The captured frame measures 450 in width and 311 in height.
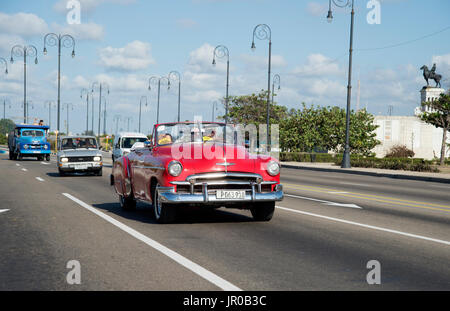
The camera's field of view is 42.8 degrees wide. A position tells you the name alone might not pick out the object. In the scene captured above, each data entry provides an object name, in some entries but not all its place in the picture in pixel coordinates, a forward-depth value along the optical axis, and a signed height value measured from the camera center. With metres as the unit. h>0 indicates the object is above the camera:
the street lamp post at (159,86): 60.88 +5.73
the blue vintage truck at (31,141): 43.03 -0.62
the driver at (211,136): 10.59 +0.04
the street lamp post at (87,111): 80.72 +3.61
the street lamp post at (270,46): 43.88 +7.31
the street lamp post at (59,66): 52.04 +6.75
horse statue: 88.06 +10.85
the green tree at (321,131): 56.53 +1.02
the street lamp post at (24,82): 66.28 +6.04
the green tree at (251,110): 78.75 +4.12
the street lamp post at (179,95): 61.44 +4.66
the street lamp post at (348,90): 35.22 +3.26
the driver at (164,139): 10.52 -0.04
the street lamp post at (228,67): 52.16 +6.63
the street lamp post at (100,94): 74.22 +5.36
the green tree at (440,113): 37.06 +2.09
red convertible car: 9.01 -0.60
